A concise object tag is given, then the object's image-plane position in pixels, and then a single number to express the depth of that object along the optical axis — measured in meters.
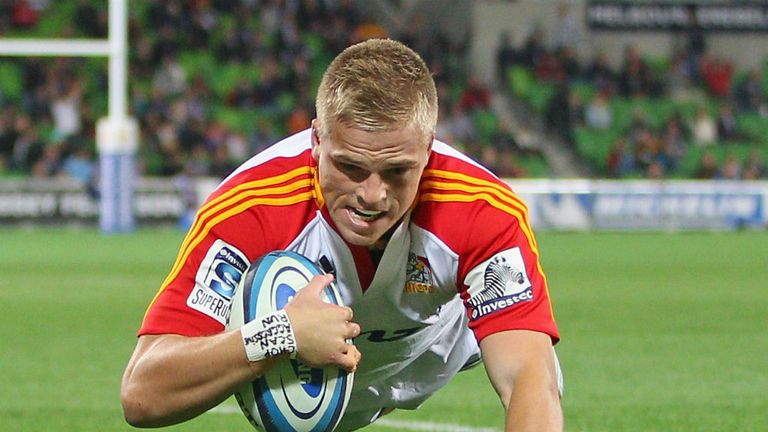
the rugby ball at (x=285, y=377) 3.61
